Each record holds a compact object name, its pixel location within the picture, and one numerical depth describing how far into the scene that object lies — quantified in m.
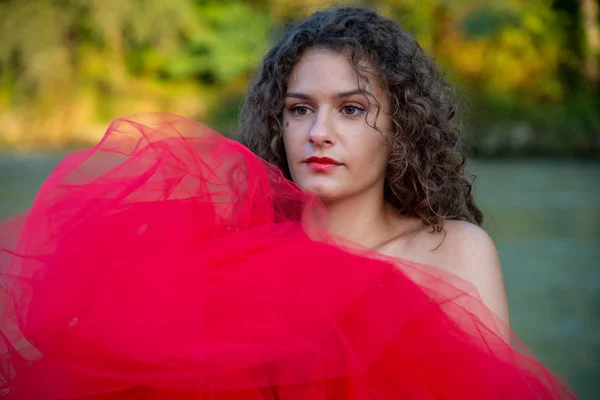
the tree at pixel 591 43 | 14.23
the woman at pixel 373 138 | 1.90
